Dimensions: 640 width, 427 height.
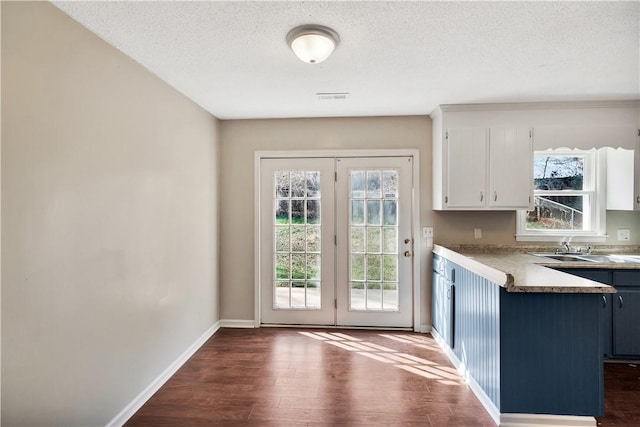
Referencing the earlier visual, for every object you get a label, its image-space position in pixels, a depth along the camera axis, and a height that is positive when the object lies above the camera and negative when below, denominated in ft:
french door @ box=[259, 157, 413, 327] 11.76 -1.19
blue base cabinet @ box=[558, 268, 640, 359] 8.84 -2.82
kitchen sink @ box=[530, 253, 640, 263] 9.44 -1.53
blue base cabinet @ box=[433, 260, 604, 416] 6.27 -2.86
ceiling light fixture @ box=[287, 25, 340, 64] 5.84 +3.10
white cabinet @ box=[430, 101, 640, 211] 9.96 +2.10
